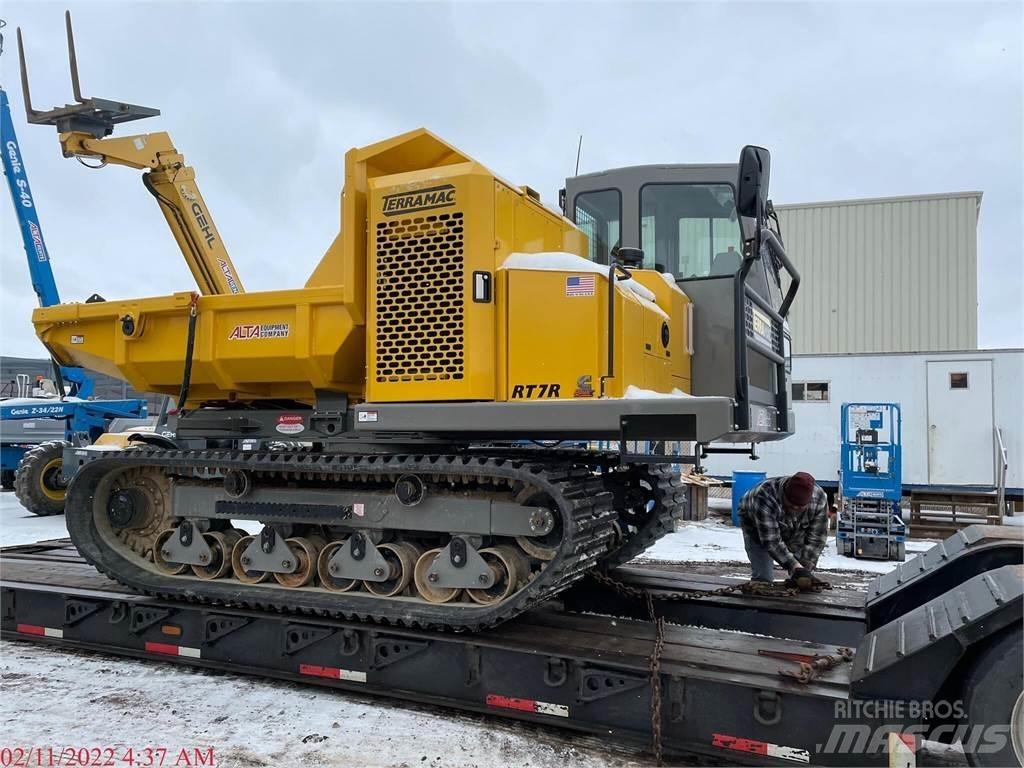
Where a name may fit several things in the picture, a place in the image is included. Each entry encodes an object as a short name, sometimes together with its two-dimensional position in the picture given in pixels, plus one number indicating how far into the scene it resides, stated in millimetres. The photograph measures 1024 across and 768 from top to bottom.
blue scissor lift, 9984
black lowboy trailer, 3482
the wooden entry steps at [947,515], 11719
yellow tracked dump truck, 4473
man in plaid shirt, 6262
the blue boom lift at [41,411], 13703
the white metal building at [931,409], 13812
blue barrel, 12453
